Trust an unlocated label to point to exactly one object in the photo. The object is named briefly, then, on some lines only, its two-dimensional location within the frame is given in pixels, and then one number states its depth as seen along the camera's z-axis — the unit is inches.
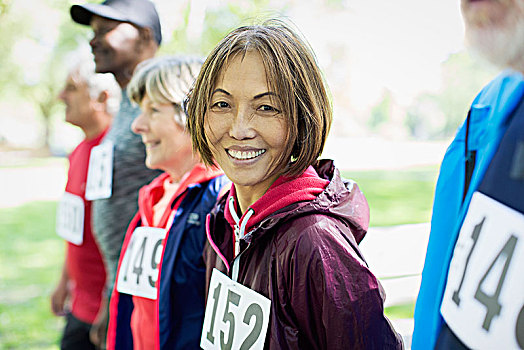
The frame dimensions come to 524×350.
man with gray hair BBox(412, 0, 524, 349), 37.4
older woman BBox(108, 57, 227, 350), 66.9
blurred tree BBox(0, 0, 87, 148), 268.1
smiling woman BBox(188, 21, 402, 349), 43.2
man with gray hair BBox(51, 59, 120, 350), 112.1
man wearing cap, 95.1
